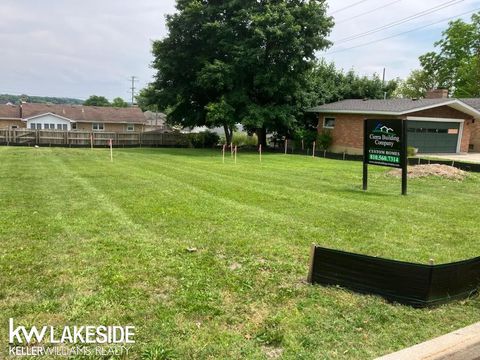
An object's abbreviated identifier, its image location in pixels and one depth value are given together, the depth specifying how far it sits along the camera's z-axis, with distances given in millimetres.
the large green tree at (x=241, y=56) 24594
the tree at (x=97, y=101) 94688
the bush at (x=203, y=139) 31312
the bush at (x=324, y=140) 28031
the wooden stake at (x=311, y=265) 4270
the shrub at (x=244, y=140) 33491
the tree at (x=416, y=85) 57000
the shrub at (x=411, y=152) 22578
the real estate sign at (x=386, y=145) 10000
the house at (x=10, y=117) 45625
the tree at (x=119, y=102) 96562
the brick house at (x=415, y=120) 25061
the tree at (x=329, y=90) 28984
